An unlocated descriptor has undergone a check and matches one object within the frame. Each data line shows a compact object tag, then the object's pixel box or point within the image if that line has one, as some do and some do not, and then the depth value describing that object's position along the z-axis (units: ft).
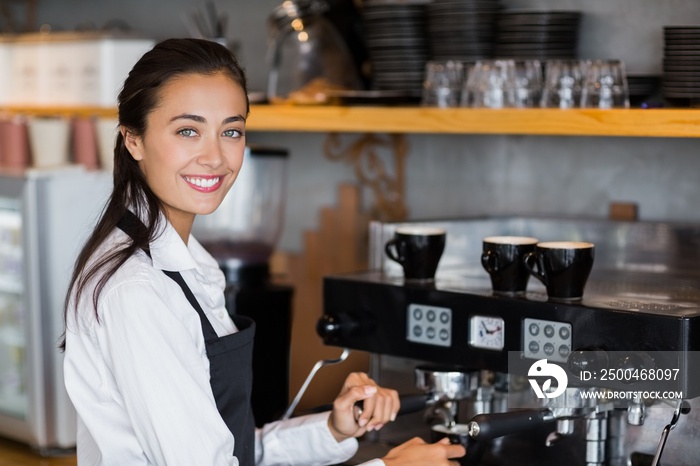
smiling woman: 4.60
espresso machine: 4.94
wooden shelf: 6.18
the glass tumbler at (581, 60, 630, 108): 6.66
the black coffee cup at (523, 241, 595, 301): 5.27
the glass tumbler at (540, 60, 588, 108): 6.83
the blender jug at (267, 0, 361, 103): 8.84
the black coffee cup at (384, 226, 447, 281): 5.96
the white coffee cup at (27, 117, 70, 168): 11.32
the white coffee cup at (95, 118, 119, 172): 11.10
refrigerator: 10.73
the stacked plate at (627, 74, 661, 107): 6.97
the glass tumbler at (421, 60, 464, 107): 7.47
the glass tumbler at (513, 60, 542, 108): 7.06
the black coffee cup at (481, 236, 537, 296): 5.55
